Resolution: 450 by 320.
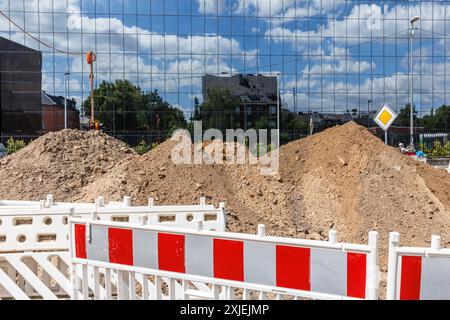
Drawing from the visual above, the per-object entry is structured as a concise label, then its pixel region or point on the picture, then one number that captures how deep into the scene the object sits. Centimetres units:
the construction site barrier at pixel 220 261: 266
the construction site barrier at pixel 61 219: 426
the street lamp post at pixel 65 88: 3753
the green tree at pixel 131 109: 3791
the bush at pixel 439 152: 3416
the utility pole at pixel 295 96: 3981
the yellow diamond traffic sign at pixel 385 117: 1092
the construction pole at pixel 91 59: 2673
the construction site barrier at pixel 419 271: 249
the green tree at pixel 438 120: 4159
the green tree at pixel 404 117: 4172
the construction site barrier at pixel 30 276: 400
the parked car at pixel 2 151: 2297
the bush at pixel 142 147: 3396
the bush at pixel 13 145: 2950
